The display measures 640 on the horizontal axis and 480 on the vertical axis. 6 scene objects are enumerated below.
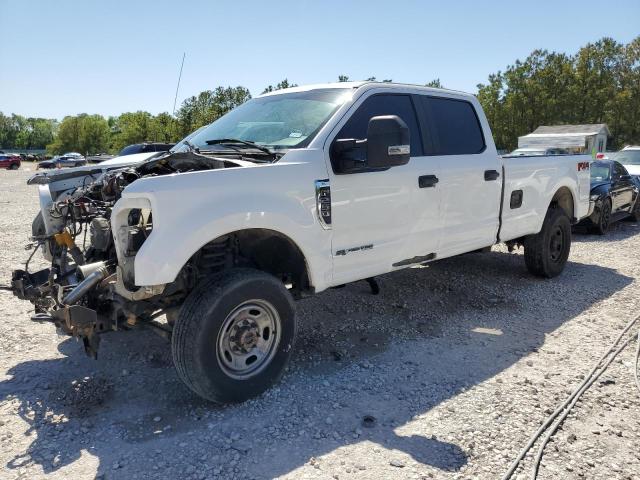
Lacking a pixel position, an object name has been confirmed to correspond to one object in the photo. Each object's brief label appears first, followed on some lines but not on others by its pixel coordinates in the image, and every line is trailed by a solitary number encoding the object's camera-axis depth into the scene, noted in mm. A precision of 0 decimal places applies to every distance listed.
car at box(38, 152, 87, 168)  47000
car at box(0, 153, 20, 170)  46875
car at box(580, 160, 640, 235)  10086
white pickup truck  3115
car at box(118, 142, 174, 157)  14847
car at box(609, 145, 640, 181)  15397
